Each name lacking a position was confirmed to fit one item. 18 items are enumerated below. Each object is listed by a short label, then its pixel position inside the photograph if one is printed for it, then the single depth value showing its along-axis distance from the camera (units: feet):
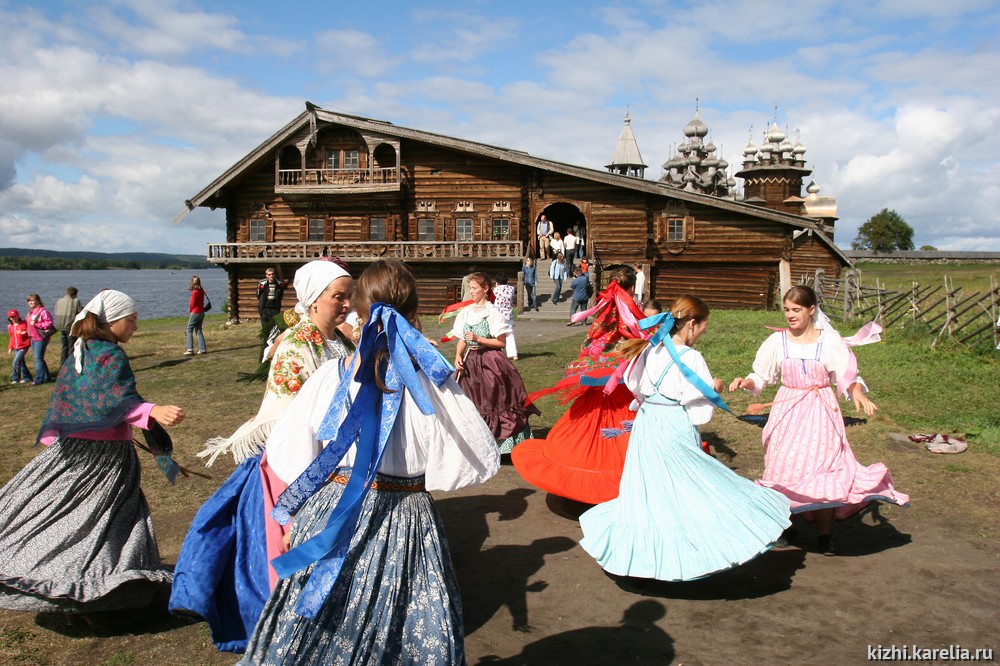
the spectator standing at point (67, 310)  42.50
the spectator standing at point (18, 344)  44.27
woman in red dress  18.80
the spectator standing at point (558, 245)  80.79
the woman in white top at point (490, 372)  24.38
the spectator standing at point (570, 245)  79.62
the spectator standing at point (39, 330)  44.34
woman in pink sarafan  16.28
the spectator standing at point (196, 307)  53.67
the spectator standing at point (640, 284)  71.34
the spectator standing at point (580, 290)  62.23
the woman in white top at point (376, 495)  9.18
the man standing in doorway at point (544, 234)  85.10
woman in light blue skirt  13.83
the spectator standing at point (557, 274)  75.31
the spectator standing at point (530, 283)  74.79
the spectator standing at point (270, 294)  53.36
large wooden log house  82.07
